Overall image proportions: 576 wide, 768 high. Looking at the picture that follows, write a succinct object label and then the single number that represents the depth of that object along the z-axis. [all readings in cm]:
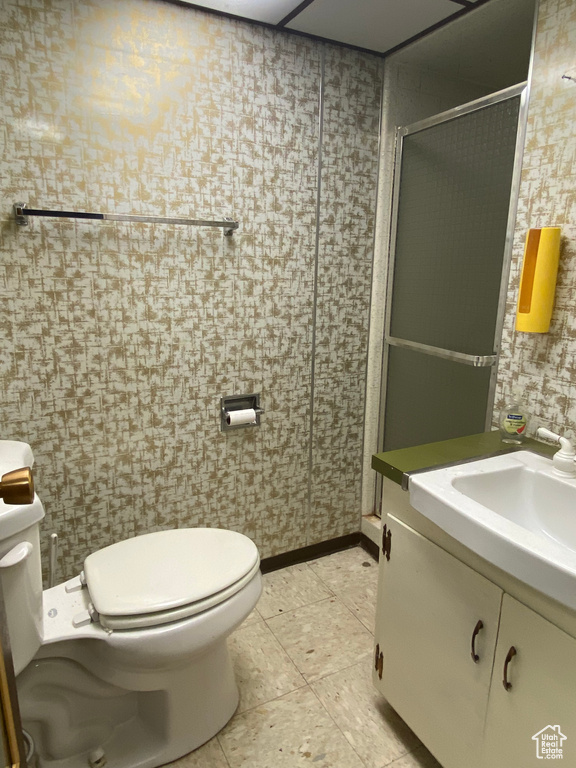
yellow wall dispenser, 131
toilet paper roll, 184
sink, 87
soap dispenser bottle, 143
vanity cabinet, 94
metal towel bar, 144
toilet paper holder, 185
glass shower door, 160
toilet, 118
